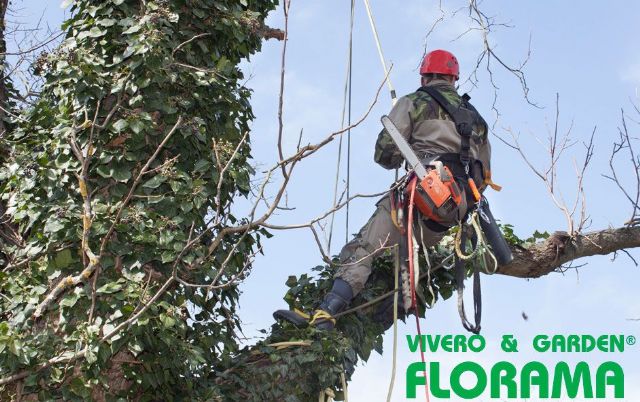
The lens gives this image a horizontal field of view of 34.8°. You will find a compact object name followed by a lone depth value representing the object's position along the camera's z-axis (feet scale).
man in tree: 20.11
